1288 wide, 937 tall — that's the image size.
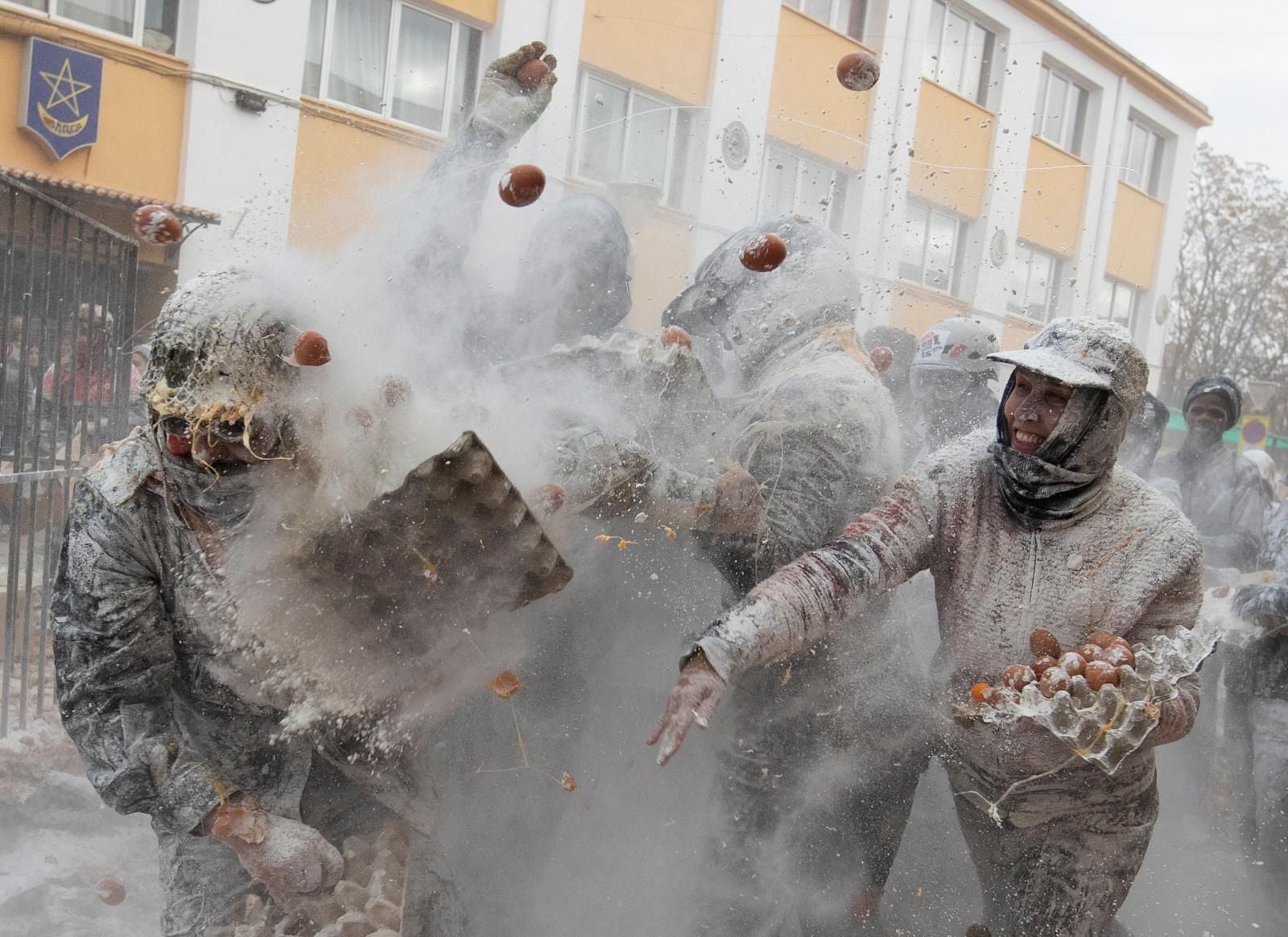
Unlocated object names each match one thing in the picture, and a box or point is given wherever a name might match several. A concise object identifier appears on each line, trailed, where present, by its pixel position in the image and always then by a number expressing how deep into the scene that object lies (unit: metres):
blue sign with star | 6.41
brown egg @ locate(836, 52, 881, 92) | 3.59
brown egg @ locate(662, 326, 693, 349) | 3.40
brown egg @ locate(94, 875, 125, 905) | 3.49
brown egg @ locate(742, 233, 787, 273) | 3.20
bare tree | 14.02
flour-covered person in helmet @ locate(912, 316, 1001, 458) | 4.69
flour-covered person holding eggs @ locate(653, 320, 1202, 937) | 2.59
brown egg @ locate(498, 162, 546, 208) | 2.78
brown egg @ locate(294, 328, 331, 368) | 2.33
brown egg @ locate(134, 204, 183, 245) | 2.76
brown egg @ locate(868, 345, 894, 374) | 3.99
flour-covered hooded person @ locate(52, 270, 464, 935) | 2.22
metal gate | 4.48
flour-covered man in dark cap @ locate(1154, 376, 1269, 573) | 5.79
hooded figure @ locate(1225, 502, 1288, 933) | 4.21
